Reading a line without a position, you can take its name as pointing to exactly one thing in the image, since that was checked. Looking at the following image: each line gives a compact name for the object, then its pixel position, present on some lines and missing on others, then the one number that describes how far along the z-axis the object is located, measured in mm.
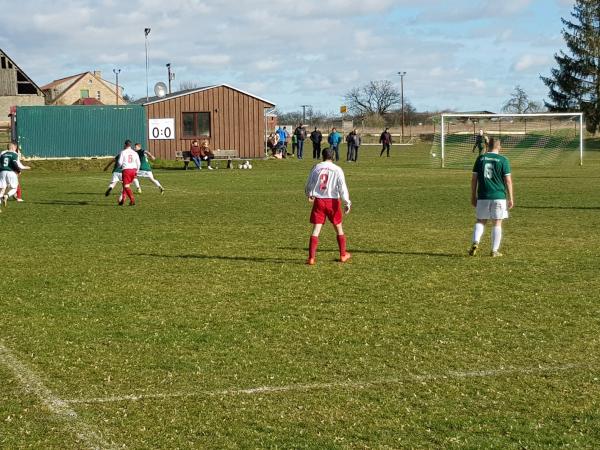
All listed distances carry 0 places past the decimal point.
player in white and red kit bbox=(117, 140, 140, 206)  22953
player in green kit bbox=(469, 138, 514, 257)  13344
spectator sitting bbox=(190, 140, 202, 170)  42719
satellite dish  51938
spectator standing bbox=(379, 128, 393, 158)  54062
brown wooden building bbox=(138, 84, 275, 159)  48312
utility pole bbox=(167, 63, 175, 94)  76312
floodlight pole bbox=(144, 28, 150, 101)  54947
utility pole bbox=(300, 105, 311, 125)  131200
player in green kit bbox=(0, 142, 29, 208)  23375
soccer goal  47406
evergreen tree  75625
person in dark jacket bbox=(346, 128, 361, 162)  47281
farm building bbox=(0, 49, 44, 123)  80062
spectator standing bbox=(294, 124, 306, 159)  51978
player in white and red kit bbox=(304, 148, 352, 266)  13008
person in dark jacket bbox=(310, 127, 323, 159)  49719
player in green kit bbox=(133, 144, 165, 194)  27294
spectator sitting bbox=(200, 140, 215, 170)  43000
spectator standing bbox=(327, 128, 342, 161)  46750
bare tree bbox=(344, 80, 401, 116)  130875
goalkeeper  41031
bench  44000
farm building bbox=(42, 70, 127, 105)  131875
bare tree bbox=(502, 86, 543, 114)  109750
